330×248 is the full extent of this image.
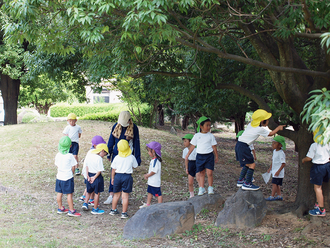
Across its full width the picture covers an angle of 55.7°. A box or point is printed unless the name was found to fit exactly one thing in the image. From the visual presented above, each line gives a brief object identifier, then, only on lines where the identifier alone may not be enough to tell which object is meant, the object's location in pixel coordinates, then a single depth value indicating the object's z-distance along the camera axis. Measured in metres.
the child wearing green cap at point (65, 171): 5.85
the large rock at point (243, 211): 5.70
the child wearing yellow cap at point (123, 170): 5.93
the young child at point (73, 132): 8.31
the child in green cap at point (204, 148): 6.20
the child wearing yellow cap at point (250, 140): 5.66
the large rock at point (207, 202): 6.42
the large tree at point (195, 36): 4.90
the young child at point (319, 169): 5.27
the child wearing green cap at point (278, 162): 7.01
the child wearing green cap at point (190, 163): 6.75
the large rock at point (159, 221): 5.16
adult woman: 6.57
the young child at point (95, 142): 6.45
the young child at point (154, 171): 6.17
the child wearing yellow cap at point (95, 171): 6.08
